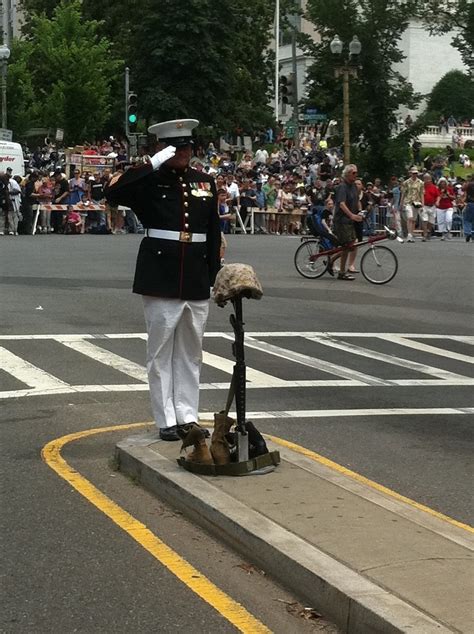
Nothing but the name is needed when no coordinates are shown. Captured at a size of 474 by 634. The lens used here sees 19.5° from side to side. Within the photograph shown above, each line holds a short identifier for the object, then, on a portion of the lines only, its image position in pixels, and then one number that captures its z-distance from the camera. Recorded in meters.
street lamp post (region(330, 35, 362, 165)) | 40.62
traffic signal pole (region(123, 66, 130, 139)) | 42.78
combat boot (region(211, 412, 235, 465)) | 7.79
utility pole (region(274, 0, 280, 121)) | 83.50
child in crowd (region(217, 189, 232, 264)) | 37.56
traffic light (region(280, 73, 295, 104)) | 51.39
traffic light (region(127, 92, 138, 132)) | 42.06
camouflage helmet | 7.80
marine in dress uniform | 8.45
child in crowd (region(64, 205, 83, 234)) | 37.94
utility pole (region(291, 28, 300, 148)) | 61.23
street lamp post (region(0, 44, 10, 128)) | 48.76
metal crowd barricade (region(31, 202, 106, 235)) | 37.44
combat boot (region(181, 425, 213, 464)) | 7.76
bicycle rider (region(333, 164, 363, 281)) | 23.55
